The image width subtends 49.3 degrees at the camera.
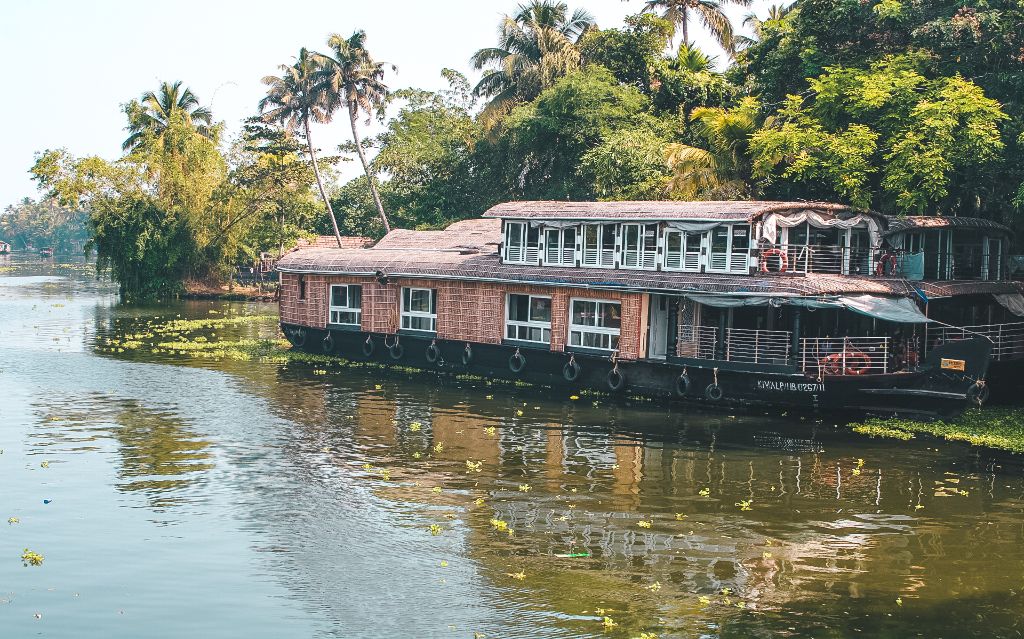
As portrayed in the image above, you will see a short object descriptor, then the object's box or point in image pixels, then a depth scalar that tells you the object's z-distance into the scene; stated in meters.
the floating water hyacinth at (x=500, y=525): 18.89
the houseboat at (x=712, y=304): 29.16
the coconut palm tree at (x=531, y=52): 57.03
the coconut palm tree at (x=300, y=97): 62.47
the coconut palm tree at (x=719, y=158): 41.19
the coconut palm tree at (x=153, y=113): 73.94
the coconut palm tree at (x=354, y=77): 61.88
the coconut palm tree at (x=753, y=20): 59.92
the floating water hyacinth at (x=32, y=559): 16.66
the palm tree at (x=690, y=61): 51.72
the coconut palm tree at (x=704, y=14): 57.53
